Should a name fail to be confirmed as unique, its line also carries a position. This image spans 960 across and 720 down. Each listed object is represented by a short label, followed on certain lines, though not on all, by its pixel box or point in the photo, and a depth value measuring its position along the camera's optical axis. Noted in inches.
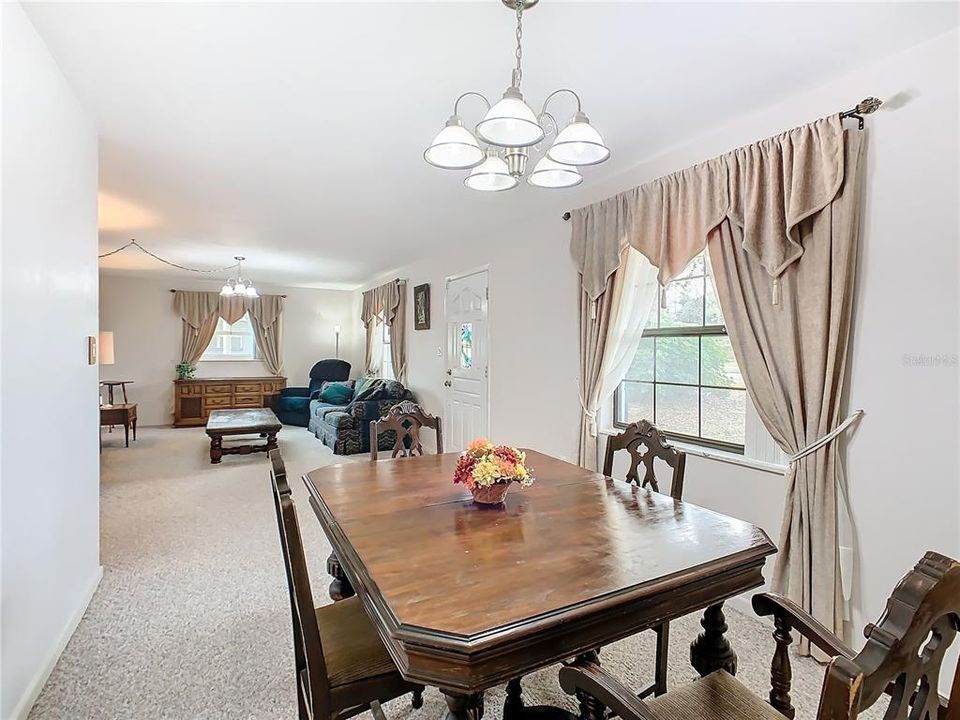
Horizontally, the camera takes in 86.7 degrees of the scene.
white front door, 198.7
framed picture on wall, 248.7
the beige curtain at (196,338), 322.0
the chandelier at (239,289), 250.7
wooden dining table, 39.6
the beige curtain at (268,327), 340.5
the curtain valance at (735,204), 83.6
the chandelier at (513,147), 57.6
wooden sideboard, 313.6
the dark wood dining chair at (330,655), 47.4
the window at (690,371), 107.1
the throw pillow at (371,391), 255.9
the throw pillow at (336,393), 286.3
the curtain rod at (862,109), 77.7
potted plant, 316.2
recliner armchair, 321.4
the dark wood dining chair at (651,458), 71.4
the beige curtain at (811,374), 81.4
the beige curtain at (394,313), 276.4
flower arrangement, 65.2
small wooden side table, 238.8
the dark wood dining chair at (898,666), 25.4
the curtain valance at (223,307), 320.2
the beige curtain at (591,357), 128.2
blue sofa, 237.5
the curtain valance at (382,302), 279.6
